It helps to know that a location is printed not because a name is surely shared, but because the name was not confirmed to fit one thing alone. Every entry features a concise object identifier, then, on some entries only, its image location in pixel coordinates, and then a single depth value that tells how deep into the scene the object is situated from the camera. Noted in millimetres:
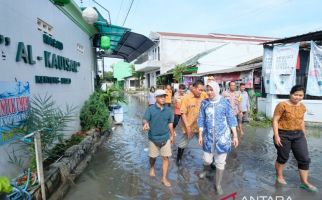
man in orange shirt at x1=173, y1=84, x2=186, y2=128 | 7893
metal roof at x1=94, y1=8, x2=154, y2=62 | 10297
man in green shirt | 4801
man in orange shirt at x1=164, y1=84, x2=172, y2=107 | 10715
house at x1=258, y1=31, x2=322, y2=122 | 10320
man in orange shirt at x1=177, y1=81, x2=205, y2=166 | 5605
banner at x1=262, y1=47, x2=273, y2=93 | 11222
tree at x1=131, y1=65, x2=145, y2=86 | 46338
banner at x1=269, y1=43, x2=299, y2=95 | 10516
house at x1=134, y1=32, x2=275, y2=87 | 33688
